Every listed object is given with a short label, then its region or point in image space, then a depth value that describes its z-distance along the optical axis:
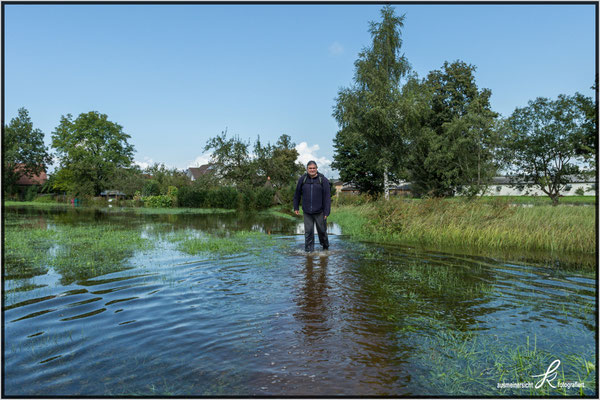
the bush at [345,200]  34.12
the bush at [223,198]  38.06
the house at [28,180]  65.75
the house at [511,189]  65.17
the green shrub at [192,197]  40.50
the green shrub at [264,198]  38.06
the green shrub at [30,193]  60.97
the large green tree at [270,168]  44.22
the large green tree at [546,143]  37.72
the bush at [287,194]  38.91
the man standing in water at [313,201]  9.75
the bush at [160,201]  41.69
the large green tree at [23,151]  62.84
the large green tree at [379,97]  31.17
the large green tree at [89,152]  53.59
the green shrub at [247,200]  37.56
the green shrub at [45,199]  57.53
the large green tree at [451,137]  32.34
